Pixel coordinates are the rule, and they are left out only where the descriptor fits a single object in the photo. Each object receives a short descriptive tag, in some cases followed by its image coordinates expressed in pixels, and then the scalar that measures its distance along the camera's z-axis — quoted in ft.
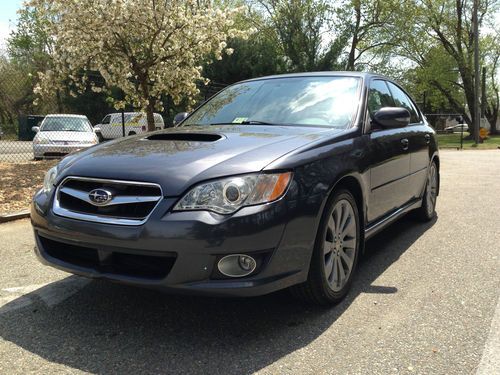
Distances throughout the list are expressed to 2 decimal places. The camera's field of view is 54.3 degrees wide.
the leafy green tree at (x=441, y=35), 110.01
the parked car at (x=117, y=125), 76.02
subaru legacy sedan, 8.50
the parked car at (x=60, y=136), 40.40
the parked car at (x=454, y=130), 162.94
